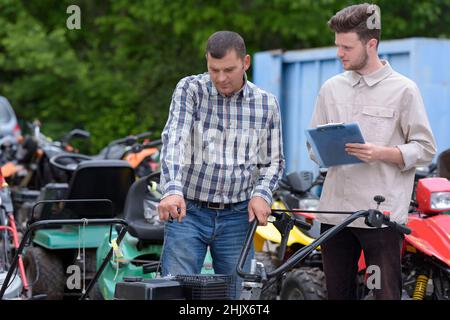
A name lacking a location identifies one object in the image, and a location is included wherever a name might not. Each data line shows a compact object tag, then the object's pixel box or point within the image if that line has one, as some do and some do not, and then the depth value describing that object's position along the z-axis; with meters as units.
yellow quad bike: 9.43
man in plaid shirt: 6.60
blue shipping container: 14.99
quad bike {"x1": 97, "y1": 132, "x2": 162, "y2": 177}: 12.67
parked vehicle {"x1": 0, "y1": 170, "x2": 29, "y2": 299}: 8.11
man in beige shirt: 6.77
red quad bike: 7.99
